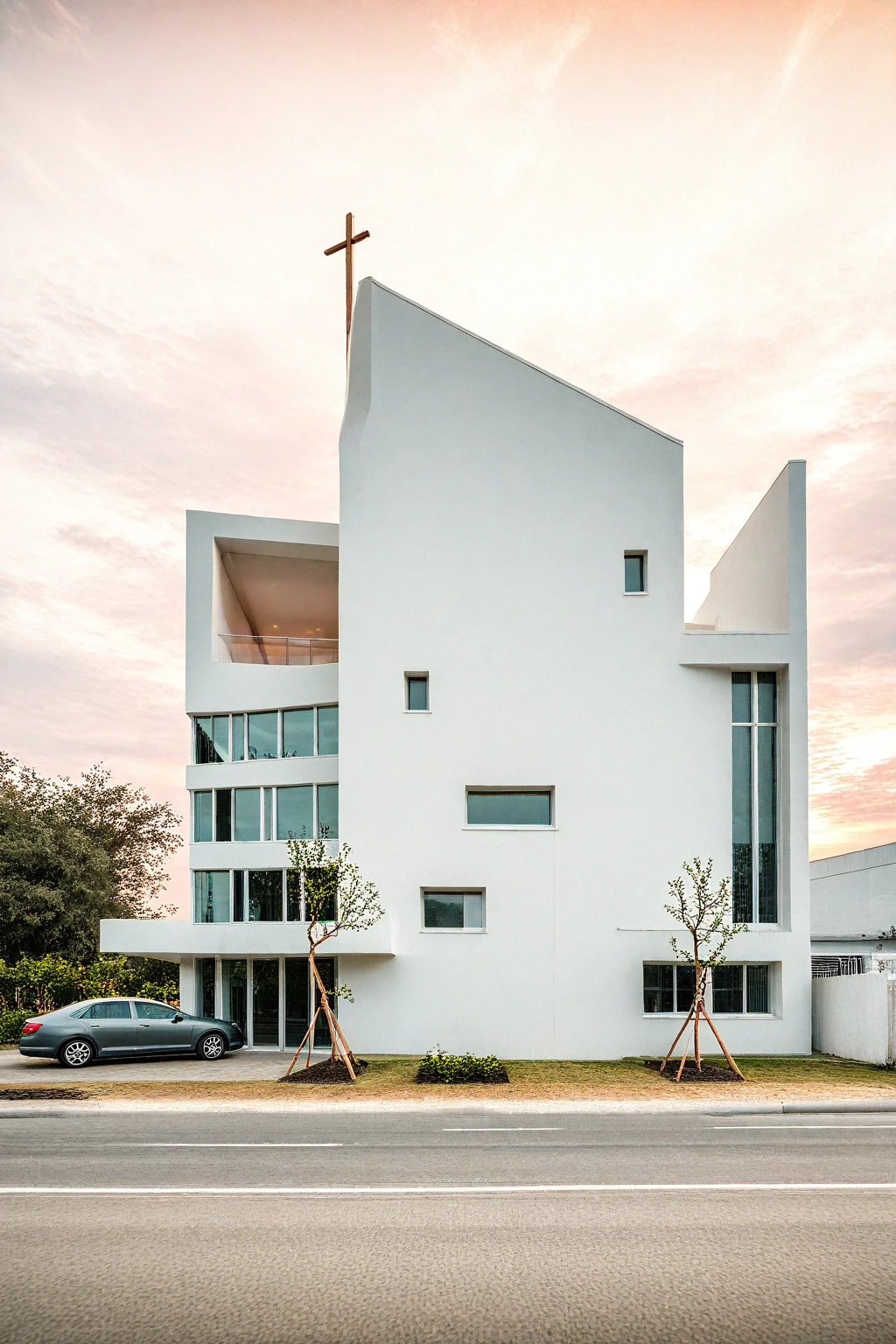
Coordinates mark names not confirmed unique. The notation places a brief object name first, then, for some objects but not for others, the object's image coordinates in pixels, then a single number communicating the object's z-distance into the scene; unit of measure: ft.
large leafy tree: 122.21
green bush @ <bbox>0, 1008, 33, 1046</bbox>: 80.48
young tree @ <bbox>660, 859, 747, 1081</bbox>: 63.67
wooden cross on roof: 98.17
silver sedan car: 64.23
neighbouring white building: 123.34
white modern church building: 71.46
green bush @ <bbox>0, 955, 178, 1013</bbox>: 88.53
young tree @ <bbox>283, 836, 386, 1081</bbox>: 60.49
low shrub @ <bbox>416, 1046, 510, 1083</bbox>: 57.72
